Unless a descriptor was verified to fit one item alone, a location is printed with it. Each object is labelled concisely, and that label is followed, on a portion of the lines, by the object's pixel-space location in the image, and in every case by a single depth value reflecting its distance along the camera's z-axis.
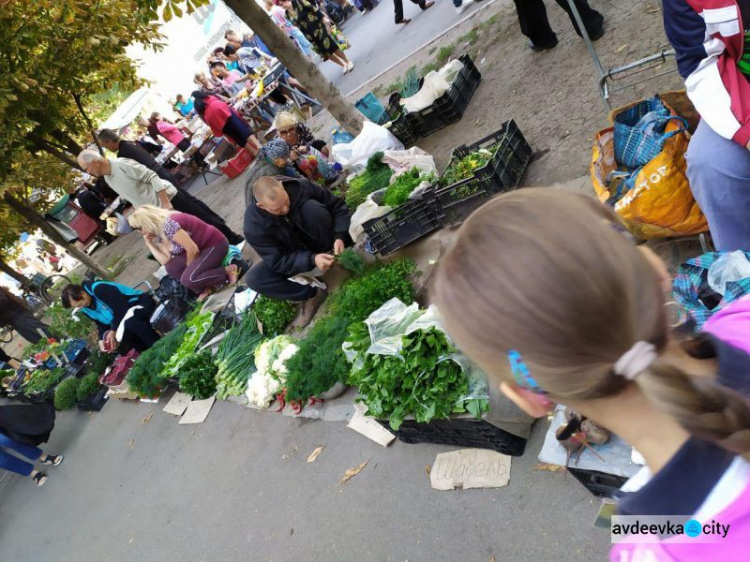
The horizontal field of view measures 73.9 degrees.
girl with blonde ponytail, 0.83
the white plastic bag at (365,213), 4.59
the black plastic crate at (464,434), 2.79
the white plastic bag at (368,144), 5.77
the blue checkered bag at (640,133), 2.84
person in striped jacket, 2.09
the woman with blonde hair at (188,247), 6.03
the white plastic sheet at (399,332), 2.82
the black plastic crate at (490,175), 4.10
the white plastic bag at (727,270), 2.09
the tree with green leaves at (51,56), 6.55
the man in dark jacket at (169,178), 6.91
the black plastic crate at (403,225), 4.43
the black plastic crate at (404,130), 6.18
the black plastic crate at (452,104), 5.93
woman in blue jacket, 6.58
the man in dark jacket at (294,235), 4.68
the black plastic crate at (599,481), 2.12
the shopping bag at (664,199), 2.61
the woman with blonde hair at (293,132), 6.11
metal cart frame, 2.95
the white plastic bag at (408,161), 5.01
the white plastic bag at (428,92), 5.87
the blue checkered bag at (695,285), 2.23
